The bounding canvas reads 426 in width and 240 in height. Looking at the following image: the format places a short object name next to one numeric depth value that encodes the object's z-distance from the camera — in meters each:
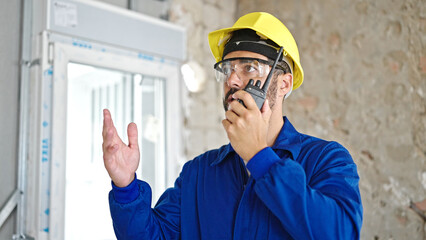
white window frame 1.78
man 0.92
